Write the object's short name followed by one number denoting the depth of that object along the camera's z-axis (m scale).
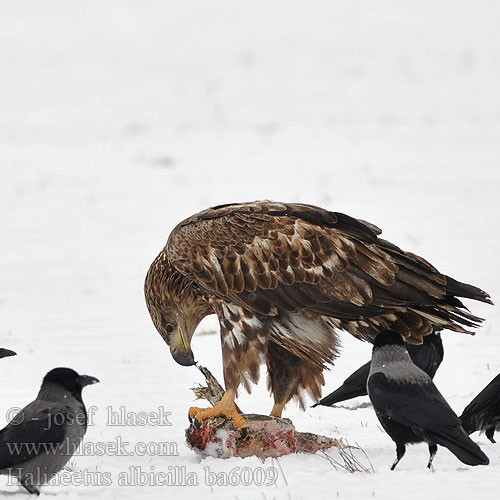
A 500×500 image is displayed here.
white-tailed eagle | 13.70
